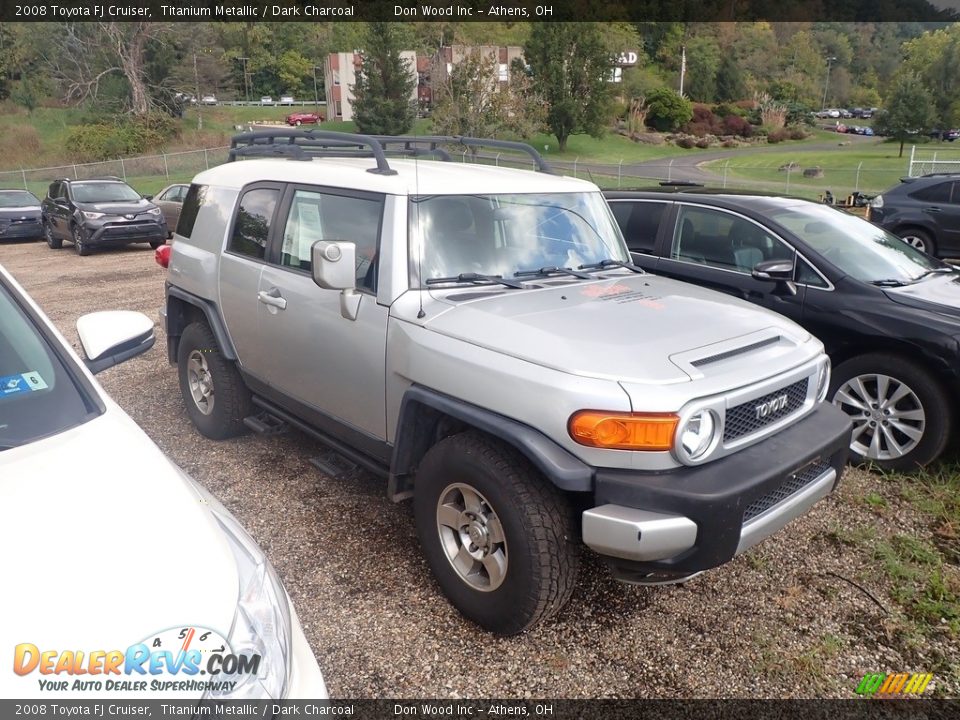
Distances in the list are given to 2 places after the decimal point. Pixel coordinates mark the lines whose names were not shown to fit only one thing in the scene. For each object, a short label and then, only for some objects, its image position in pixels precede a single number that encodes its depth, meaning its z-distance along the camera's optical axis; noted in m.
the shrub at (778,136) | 64.00
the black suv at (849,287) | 4.32
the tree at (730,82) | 81.62
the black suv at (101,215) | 15.06
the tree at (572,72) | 56.25
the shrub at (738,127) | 66.06
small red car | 61.60
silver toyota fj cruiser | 2.55
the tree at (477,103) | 40.62
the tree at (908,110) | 51.56
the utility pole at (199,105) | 56.69
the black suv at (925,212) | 11.99
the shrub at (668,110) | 65.62
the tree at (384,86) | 51.41
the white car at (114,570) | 1.44
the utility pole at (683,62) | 81.30
